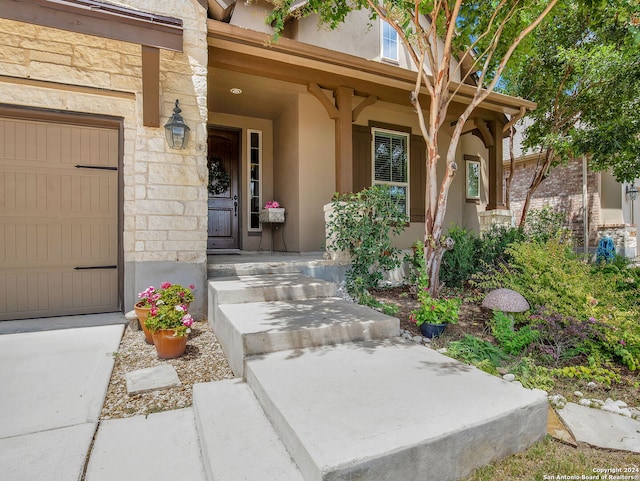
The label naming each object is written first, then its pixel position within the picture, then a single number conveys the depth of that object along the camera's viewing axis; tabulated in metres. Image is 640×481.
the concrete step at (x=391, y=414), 1.34
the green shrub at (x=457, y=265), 4.89
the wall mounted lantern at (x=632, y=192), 10.54
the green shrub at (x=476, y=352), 2.59
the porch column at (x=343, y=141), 5.06
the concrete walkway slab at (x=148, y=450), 1.54
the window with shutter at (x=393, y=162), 6.71
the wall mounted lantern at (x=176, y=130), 3.61
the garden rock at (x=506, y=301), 3.10
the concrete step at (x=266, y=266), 4.10
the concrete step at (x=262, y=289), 3.24
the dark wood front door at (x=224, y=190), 6.53
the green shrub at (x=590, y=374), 2.41
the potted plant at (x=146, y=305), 3.06
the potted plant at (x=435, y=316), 3.12
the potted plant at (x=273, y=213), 6.23
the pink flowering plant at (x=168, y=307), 2.80
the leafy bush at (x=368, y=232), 4.25
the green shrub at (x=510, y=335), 2.84
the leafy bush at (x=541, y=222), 6.31
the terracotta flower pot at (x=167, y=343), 2.78
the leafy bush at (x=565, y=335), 2.73
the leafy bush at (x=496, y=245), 5.31
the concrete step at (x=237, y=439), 1.39
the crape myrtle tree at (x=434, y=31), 3.83
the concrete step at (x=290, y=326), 2.33
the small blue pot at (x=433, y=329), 3.13
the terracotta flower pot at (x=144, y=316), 3.10
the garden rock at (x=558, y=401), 2.08
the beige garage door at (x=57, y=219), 3.51
